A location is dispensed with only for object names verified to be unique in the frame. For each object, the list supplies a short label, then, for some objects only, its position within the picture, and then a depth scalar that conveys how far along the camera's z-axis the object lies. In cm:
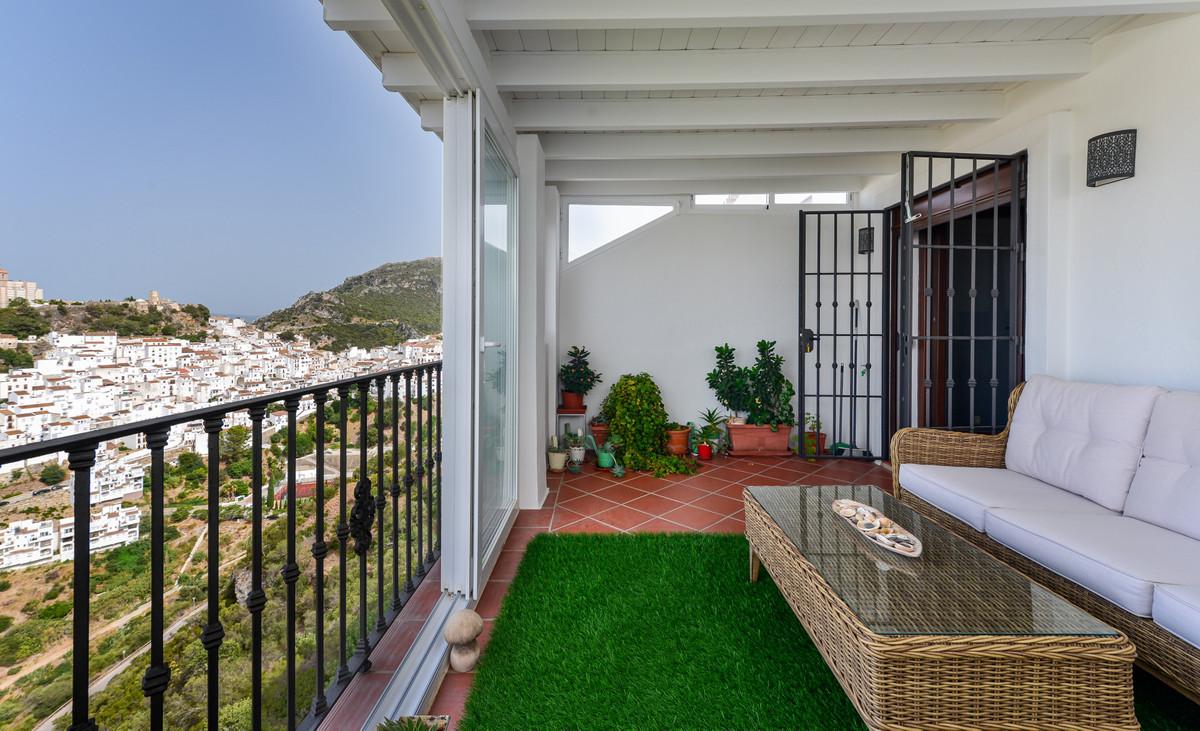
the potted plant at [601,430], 463
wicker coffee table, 114
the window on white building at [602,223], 488
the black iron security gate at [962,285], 289
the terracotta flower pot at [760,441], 459
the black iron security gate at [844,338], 448
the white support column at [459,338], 196
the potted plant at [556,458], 418
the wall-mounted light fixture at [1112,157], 228
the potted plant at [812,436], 443
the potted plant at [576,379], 468
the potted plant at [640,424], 427
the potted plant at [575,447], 429
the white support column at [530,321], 317
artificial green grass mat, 147
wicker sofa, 138
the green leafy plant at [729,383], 469
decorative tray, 164
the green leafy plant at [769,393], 465
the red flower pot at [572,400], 468
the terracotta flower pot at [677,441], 464
